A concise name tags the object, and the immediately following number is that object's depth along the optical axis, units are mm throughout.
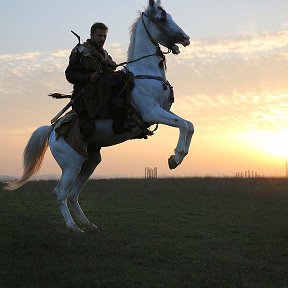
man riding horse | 9266
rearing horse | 8873
